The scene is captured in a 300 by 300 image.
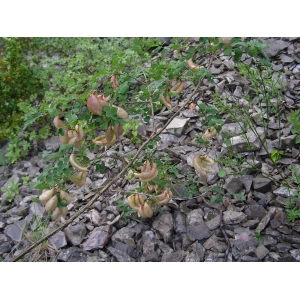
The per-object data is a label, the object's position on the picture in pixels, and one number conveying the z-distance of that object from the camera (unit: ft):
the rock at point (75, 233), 6.48
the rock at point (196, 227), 6.08
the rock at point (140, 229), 6.31
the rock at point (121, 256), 5.96
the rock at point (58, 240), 6.45
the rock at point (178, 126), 8.29
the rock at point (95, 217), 6.78
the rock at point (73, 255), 6.16
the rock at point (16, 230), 6.98
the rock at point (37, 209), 7.35
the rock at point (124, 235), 6.29
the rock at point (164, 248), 6.01
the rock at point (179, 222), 6.25
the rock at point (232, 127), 7.81
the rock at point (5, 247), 6.76
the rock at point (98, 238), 6.28
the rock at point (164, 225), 6.20
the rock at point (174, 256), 5.82
